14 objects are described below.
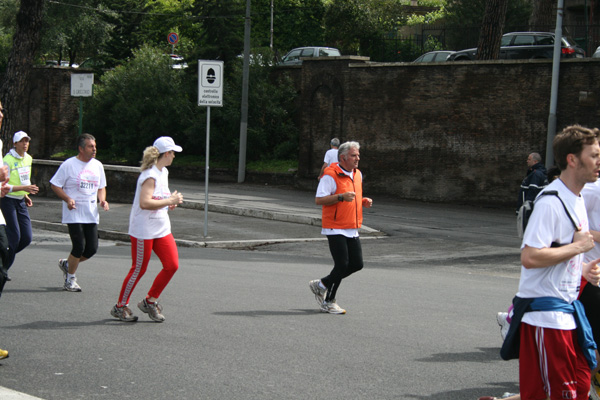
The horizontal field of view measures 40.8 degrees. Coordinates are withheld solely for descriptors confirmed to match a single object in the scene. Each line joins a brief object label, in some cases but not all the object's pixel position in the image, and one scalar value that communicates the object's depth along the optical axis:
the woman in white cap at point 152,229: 7.71
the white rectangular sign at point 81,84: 23.30
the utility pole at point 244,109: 30.00
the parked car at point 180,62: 35.94
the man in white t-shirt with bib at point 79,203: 9.57
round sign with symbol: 48.91
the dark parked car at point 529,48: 28.06
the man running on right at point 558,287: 4.04
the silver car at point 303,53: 36.38
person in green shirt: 9.45
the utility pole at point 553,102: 22.65
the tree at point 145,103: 34.25
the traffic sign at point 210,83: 16.30
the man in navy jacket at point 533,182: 13.05
